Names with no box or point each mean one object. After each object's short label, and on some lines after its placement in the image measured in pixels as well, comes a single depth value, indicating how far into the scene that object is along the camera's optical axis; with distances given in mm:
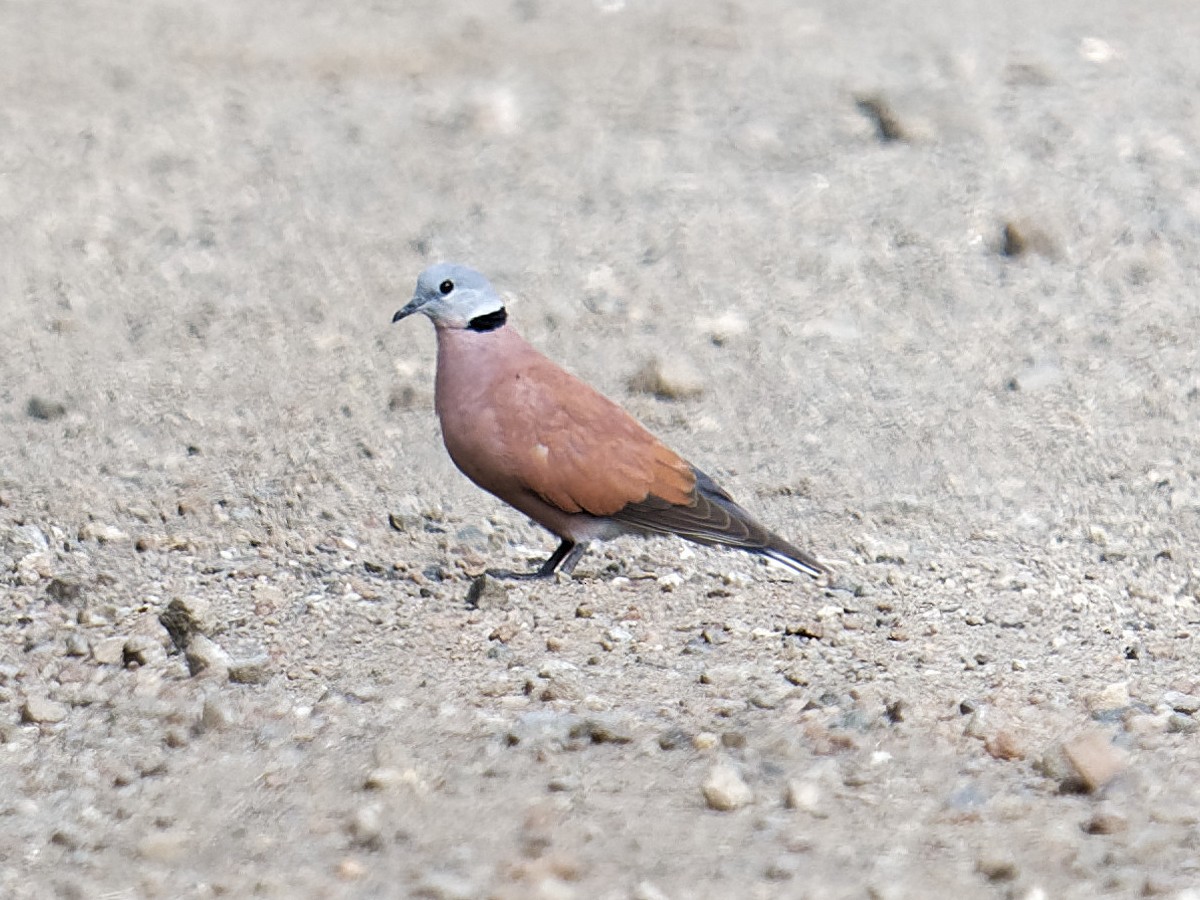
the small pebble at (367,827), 8039
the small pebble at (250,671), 9586
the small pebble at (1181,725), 9242
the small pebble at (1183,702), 9562
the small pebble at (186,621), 9945
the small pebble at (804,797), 8242
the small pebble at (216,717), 9117
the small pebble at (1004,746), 8828
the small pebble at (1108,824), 8094
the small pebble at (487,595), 10523
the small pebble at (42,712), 9281
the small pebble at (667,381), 14141
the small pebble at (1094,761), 8492
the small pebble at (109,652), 9828
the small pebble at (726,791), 8266
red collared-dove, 10609
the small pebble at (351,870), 7785
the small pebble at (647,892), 7570
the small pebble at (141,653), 9773
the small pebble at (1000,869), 7738
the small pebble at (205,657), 9656
